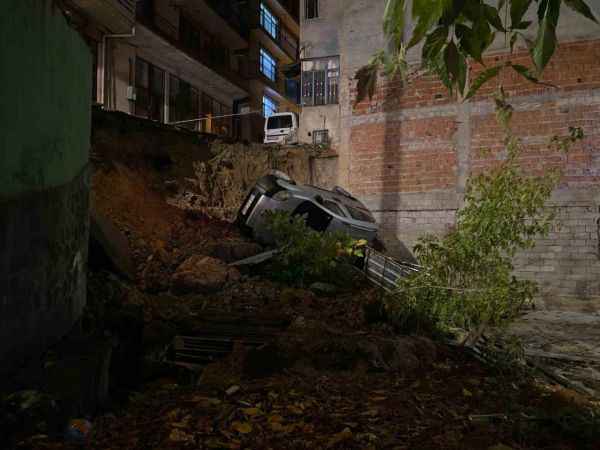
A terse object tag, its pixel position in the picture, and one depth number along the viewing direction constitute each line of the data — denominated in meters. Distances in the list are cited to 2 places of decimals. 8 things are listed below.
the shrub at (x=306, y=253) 7.11
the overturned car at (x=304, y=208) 8.97
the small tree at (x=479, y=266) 4.23
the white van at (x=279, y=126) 17.83
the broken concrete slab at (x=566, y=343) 4.58
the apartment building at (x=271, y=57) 23.89
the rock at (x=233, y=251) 7.98
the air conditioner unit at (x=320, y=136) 13.42
